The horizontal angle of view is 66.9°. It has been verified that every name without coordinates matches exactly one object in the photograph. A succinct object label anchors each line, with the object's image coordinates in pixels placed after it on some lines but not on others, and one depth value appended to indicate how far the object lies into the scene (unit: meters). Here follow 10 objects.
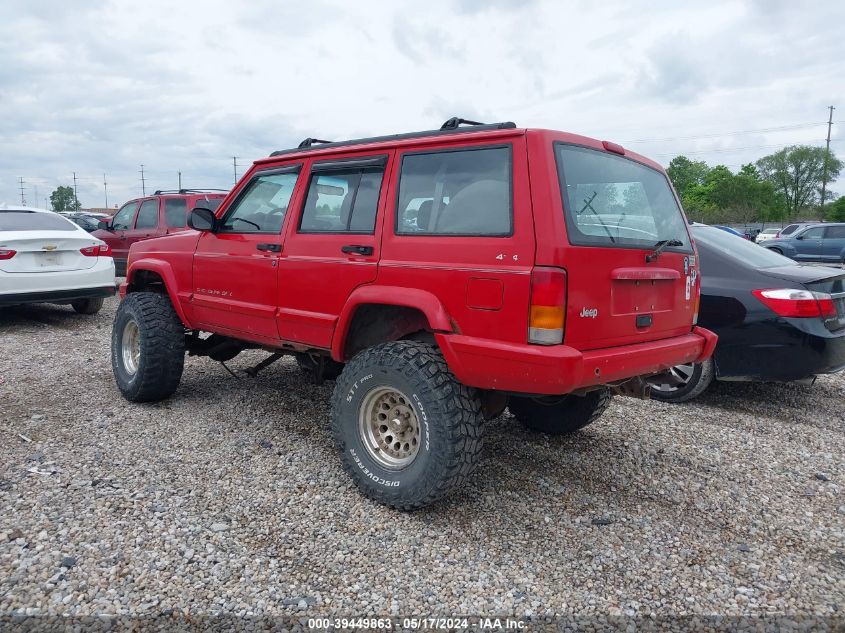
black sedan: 4.67
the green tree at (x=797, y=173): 85.88
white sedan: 7.59
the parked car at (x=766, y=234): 32.75
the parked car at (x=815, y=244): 21.09
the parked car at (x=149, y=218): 10.48
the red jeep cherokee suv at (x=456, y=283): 2.88
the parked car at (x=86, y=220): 18.78
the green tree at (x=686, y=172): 101.69
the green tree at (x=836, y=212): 63.61
